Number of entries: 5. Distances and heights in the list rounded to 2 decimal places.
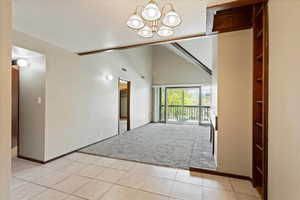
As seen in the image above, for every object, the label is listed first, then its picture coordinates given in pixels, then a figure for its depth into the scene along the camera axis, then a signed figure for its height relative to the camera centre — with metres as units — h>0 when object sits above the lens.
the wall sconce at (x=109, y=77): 4.32 +0.66
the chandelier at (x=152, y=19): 1.56 +0.95
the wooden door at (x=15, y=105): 2.91 -0.12
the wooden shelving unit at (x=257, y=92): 1.86 +0.11
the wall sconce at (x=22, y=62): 2.64 +0.67
